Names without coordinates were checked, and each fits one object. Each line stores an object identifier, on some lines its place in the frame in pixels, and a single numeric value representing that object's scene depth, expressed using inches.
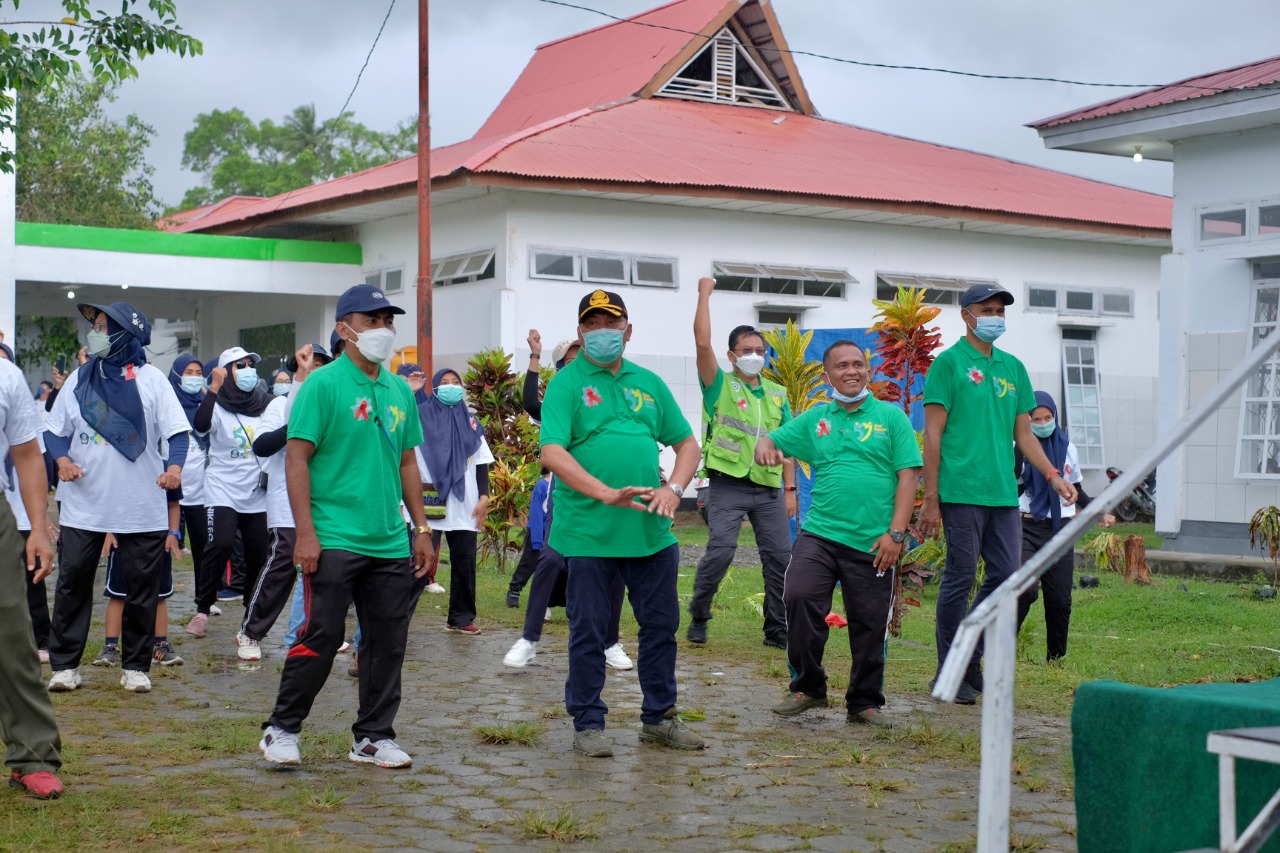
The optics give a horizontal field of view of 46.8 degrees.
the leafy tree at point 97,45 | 422.3
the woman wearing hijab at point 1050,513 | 350.6
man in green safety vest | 365.7
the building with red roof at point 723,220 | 826.2
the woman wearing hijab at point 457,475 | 390.3
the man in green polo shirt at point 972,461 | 302.5
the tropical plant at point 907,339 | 380.5
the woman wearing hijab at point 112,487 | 305.1
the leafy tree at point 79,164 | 1470.2
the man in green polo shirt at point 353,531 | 237.5
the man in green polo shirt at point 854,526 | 279.3
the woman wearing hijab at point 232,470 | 398.3
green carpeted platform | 149.0
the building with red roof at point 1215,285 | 586.2
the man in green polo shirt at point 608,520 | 254.5
